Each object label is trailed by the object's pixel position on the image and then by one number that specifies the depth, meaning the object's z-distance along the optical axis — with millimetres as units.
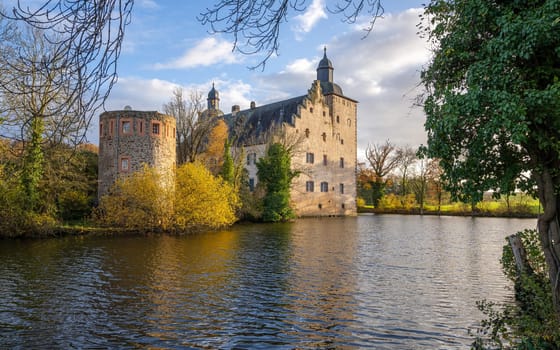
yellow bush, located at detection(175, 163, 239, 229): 23719
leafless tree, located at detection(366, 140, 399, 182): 55869
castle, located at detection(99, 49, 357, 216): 40594
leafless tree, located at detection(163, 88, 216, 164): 32844
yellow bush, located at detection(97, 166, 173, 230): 22203
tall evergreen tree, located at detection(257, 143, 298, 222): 34094
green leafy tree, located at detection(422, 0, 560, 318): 5020
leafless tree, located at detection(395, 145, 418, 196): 55659
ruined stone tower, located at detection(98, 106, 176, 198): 25047
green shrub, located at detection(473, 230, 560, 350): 5137
